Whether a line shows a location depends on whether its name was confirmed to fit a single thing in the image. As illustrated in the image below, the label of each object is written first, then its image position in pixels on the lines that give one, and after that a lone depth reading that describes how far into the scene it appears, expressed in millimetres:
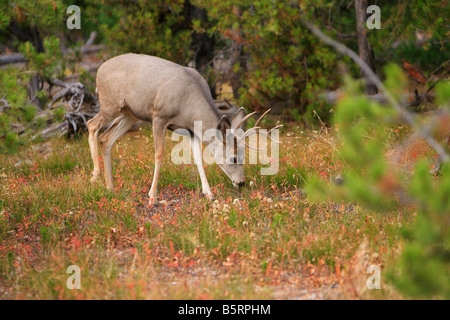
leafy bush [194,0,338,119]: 19844
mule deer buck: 13609
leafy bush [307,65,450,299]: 6211
